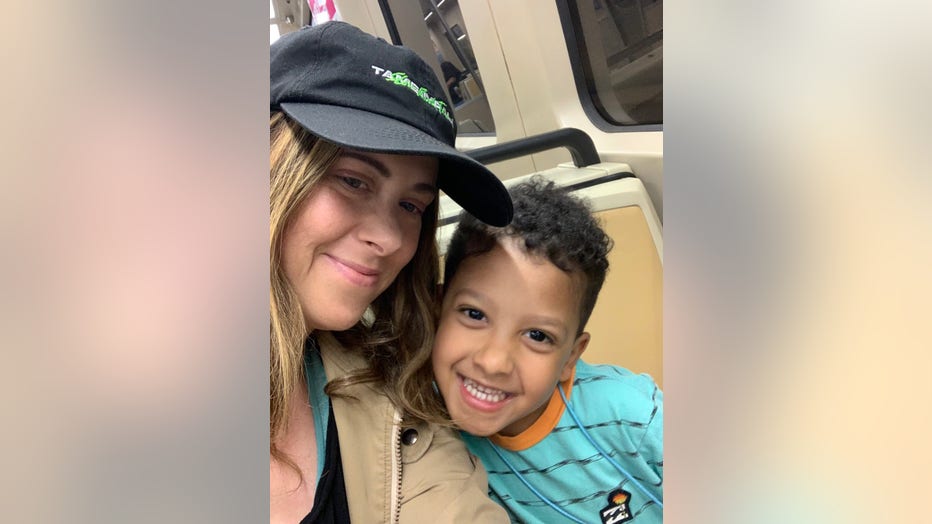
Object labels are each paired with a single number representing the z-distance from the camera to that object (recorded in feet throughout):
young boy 3.37
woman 2.48
